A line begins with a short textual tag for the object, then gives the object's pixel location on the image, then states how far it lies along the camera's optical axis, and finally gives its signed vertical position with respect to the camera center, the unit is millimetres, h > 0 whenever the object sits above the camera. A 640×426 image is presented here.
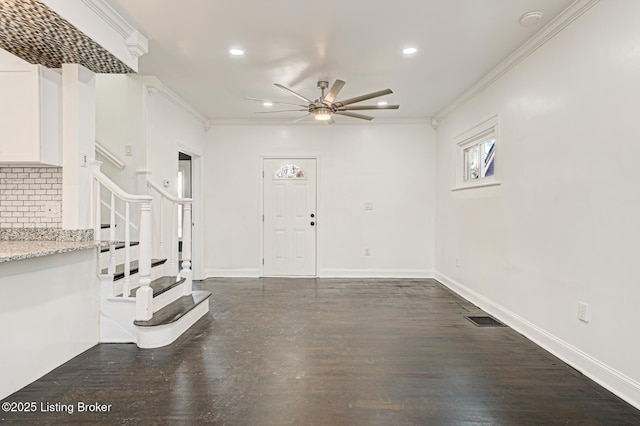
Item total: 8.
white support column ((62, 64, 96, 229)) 2662 +510
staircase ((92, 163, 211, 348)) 2758 -751
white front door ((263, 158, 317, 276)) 5633 -99
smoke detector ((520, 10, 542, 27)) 2508 +1524
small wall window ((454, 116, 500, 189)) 3795 +733
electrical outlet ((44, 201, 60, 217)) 2699 +20
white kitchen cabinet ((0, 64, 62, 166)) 2447 +725
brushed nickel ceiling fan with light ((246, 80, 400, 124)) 3346 +1173
